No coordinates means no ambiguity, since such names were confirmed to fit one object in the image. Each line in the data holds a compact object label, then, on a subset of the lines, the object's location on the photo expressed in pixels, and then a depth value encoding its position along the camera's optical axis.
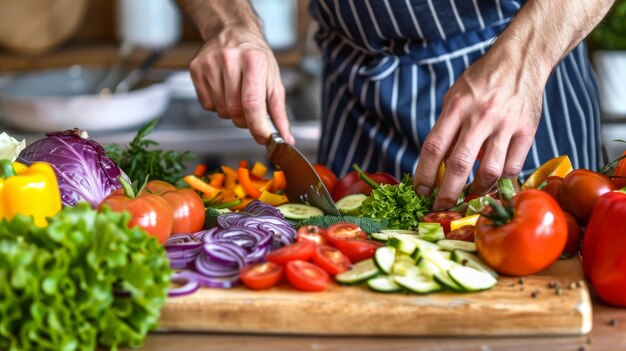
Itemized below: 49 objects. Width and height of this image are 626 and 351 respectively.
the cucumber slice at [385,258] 1.62
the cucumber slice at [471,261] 1.66
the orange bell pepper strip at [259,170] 2.29
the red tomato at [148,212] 1.66
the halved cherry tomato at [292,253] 1.65
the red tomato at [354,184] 2.19
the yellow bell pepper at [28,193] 1.65
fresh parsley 2.22
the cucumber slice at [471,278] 1.58
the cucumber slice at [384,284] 1.59
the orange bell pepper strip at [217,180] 2.22
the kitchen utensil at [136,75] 3.86
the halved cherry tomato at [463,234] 1.81
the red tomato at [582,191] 1.83
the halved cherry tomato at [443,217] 1.89
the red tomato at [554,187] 1.91
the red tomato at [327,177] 2.26
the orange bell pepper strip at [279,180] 2.19
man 1.89
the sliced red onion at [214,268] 1.64
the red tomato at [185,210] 1.83
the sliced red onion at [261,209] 1.94
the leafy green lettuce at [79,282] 1.41
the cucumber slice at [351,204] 2.02
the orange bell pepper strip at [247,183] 2.16
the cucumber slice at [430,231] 1.80
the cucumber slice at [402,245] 1.69
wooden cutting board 1.55
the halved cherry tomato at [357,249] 1.74
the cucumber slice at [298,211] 1.99
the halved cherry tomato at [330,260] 1.66
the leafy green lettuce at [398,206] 1.93
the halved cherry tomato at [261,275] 1.60
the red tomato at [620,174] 1.91
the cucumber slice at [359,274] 1.61
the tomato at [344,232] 1.77
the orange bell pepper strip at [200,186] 2.13
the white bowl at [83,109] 3.41
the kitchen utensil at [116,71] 3.98
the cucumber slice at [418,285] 1.58
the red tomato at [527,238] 1.63
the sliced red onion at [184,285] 1.59
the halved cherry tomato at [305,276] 1.59
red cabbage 1.86
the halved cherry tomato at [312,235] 1.76
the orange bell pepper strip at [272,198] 2.13
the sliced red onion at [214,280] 1.62
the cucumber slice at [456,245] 1.74
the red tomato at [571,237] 1.80
